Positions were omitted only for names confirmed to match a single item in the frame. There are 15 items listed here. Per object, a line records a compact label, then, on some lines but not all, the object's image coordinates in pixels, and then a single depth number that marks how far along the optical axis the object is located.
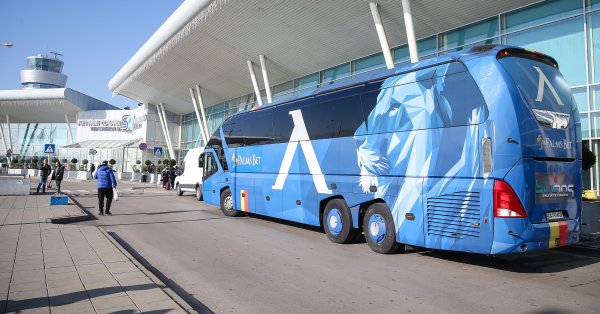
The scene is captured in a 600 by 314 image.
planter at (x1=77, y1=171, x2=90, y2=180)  44.19
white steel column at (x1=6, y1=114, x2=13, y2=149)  66.00
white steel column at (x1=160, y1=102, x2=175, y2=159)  47.12
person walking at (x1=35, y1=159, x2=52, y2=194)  22.47
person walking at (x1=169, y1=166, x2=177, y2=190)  29.47
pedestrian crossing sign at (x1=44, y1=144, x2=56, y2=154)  26.61
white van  21.98
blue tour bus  6.54
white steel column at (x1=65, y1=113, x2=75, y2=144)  62.84
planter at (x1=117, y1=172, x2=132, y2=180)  44.88
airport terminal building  15.07
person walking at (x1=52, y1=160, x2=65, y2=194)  22.44
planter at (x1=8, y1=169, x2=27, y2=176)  54.47
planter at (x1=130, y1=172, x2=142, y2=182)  41.12
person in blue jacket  14.20
